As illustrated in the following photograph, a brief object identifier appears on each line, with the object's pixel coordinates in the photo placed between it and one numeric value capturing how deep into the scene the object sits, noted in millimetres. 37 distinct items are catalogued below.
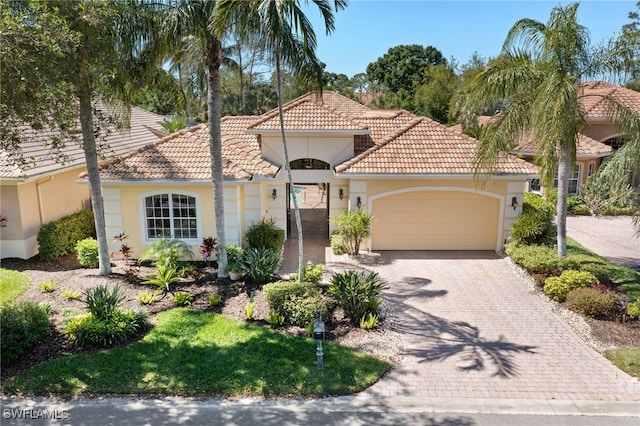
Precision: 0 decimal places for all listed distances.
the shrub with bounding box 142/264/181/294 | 12195
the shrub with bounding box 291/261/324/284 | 12531
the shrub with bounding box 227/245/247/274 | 13062
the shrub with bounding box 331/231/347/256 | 16047
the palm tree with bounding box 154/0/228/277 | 10969
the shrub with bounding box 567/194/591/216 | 22984
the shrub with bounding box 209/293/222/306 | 11428
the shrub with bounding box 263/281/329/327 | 10508
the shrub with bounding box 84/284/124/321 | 9812
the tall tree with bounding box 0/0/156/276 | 8648
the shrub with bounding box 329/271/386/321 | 10805
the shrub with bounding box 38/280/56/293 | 12109
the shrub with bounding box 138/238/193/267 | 13344
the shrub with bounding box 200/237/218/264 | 14062
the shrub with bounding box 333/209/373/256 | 15422
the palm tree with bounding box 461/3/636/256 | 12023
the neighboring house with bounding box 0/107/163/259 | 14359
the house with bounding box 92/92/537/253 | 14812
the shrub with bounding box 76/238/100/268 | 14070
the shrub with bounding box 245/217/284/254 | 14938
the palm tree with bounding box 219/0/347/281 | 10055
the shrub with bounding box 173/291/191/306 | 11531
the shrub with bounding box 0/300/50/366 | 8695
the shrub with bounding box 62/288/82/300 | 11574
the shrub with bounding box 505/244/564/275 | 13242
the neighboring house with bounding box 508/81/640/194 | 23188
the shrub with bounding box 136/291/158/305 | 11461
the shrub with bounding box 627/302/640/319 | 10930
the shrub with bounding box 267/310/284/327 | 10375
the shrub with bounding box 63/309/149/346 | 9344
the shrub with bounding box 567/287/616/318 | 11055
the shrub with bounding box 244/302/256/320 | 10664
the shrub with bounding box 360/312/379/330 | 10375
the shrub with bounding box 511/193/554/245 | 15008
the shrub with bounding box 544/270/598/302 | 12031
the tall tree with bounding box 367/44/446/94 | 61844
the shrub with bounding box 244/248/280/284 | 12891
